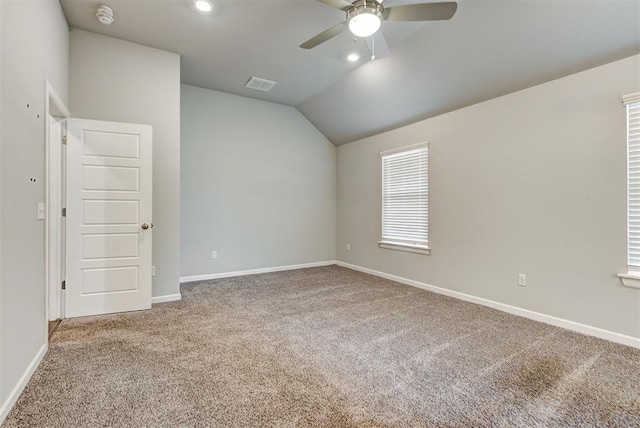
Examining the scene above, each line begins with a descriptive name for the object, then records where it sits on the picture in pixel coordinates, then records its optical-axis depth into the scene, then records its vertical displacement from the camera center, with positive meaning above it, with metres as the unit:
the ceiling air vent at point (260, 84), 4.33 +2.00
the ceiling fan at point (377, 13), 2.00 +1.42
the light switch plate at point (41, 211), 2.14 +0.04
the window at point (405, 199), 4.32 +0.24
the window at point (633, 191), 2.46 +0.19
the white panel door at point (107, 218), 3.01 -0.02
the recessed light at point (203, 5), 2.68 +1.95
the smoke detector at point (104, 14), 2.75 +1.93
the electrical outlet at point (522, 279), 3.15 -0.71
